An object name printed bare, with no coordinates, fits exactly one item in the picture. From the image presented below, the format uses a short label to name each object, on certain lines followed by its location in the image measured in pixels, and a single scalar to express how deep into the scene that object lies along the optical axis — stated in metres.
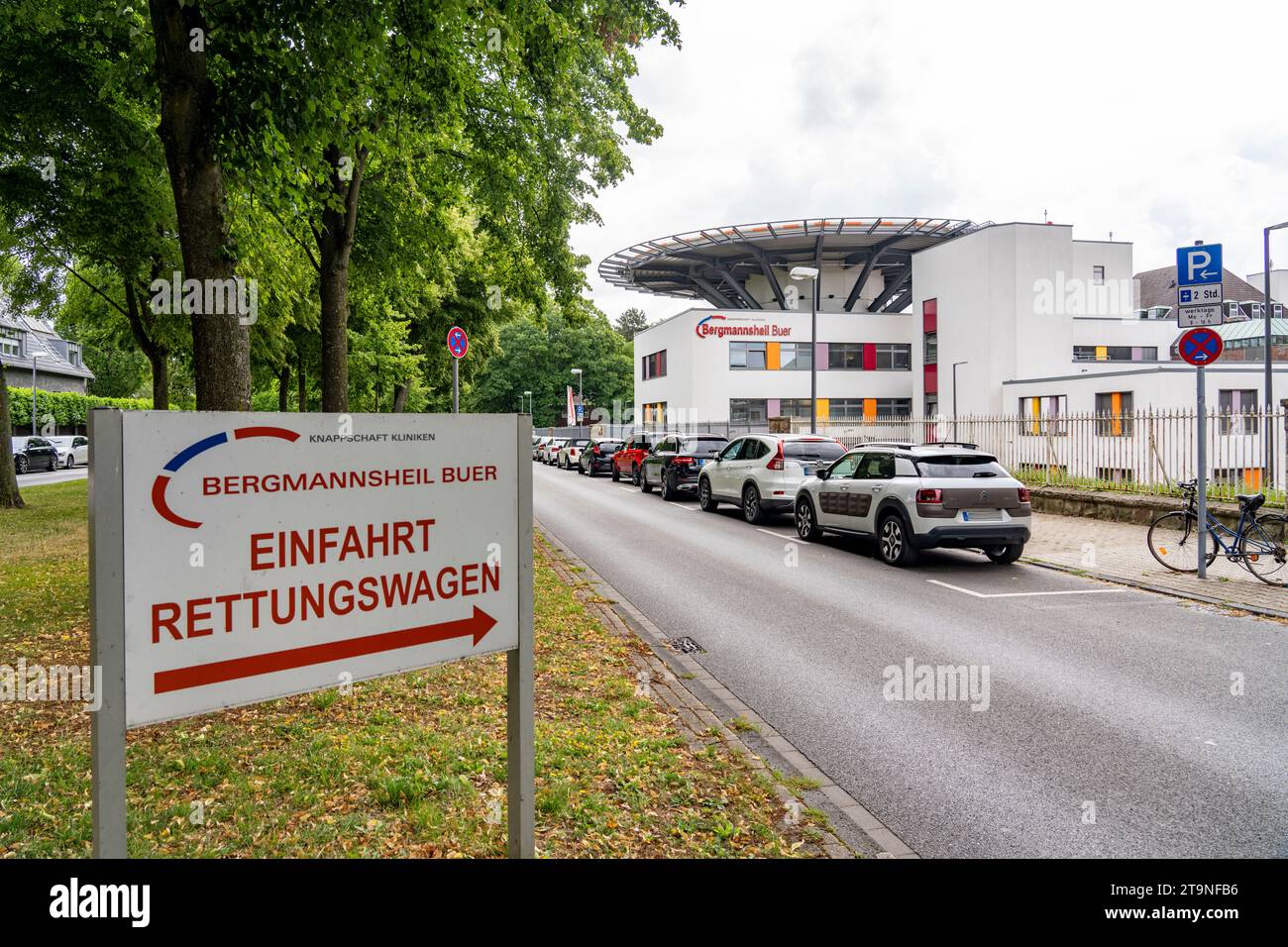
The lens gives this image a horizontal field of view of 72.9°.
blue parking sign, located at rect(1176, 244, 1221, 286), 10.52
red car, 28.91
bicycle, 10.45
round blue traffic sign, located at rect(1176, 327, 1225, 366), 10.48
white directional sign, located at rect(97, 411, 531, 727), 2.59
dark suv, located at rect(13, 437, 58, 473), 37.94
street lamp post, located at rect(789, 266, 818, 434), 23.91
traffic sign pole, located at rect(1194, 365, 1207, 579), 10.45
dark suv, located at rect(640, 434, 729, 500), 22.33
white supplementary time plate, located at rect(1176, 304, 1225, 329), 10.45
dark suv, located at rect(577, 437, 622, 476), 34.19
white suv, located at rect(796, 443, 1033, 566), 11.49
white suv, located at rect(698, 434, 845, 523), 16.84
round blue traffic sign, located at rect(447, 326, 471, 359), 15.45
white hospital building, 42.53
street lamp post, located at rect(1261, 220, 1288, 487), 14.54
